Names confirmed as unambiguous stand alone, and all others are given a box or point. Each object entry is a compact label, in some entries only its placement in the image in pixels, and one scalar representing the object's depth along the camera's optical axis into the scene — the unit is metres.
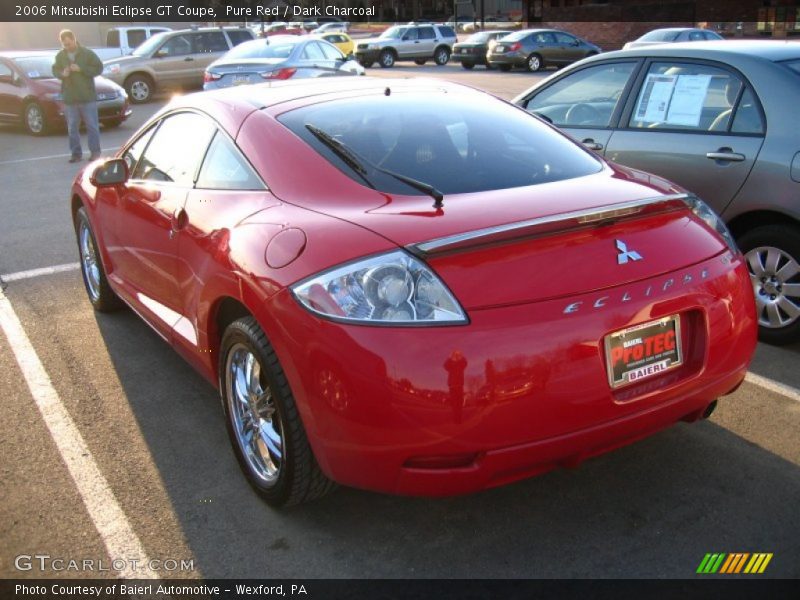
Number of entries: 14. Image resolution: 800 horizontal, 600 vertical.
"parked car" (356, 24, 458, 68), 35.66
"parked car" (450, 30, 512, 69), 32.28
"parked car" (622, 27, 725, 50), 25.50
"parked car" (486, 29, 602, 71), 29.45
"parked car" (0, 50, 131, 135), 16.20
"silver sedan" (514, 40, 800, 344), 4.69
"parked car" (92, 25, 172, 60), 26.59
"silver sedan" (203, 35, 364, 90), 15.87
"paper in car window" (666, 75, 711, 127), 5.20
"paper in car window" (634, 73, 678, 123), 5.38
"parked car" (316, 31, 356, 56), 34.69
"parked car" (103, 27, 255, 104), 21.16
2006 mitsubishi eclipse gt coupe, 2.64
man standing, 12.44
